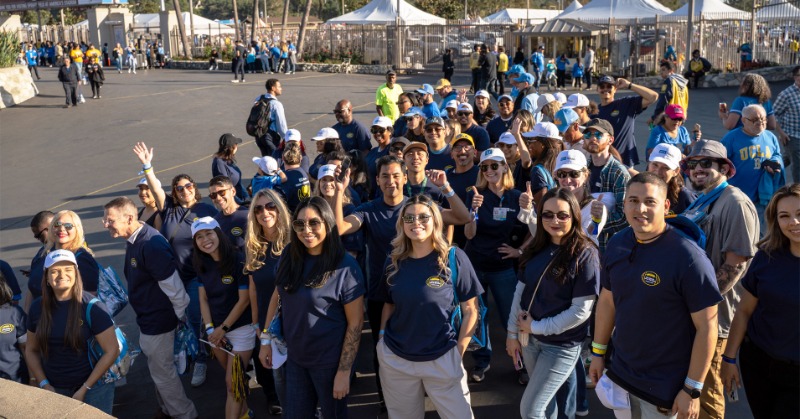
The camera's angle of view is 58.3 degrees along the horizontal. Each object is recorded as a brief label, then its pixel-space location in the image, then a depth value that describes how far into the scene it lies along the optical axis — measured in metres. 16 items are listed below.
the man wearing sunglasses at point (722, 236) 4.34
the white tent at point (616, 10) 34.50
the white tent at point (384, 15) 38.69
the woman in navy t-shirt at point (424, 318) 4.46
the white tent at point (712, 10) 30.72
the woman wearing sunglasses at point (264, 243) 5.28
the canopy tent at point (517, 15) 43.59
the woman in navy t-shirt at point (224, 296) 5.43
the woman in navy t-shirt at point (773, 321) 3.77
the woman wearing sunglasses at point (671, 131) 7.69
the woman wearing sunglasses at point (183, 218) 6.21
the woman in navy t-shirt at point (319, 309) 4.63
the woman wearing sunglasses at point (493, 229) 5.99
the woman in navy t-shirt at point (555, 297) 4.44
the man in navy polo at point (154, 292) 5.50
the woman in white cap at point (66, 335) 4.89
